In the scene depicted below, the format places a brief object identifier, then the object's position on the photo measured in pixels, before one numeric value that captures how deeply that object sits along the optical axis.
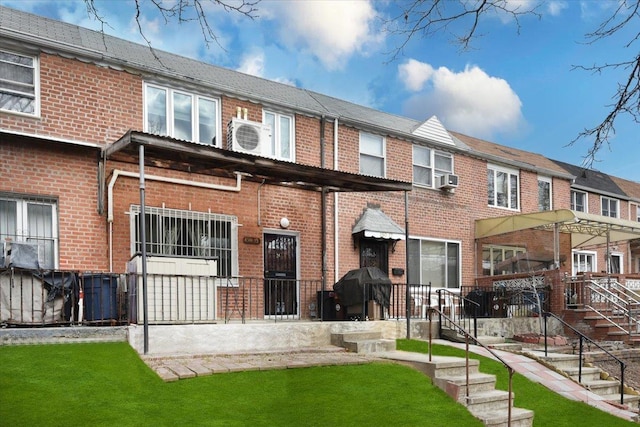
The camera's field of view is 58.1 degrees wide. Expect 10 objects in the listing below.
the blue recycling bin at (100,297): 9.55
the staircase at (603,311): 14.53
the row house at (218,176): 11.01
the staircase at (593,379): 10.43
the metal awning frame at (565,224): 16.59
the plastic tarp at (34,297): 8.88
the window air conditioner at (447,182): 17.61
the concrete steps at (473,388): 8.07
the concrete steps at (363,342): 10.62
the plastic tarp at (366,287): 12.52
